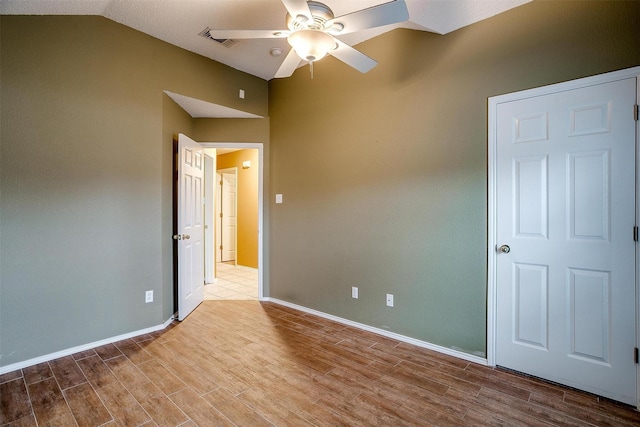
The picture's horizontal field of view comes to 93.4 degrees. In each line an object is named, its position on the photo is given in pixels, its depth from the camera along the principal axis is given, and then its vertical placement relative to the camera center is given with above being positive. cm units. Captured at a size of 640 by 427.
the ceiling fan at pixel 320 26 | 163 +110
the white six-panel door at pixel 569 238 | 194 -20
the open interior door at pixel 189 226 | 332 -17
